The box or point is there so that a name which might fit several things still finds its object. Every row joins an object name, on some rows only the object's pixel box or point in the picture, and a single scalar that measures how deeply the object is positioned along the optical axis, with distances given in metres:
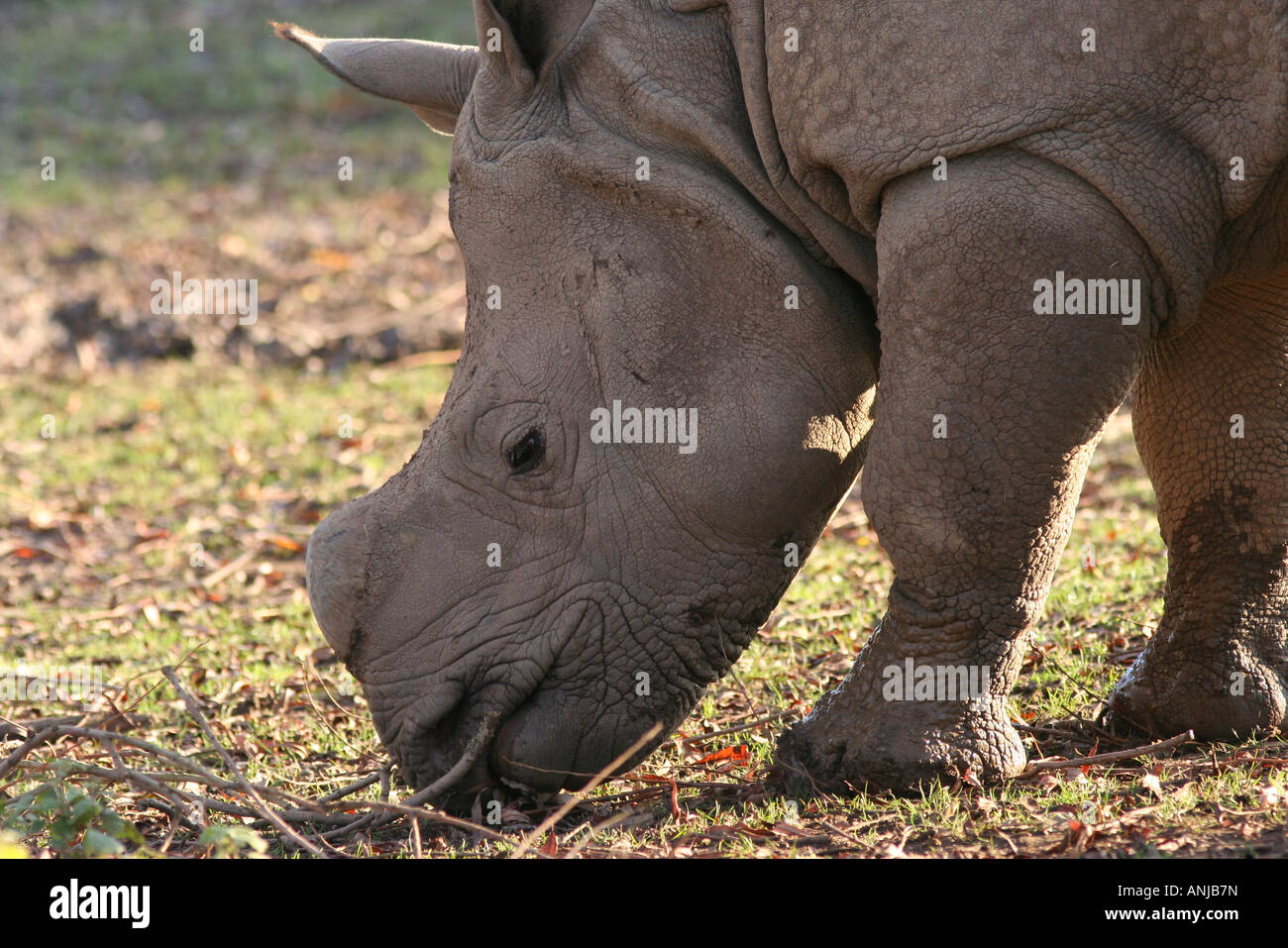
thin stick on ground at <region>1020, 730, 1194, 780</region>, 4.25
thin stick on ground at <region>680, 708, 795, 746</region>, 4.84
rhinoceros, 3.82
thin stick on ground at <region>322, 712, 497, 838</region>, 4.25
